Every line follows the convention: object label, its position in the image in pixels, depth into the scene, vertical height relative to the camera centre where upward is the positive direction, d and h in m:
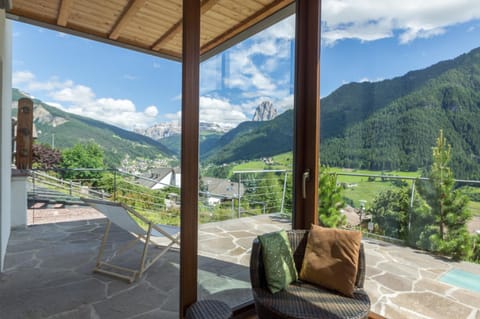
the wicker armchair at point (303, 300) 1.53 -0.83
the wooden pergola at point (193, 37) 1.79 +0.99
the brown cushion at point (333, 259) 1.74 -0.66
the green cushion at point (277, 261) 1.77 -0.68
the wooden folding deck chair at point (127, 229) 2.67 -0.77
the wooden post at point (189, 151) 1.76 +0.05
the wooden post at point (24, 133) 4.06 +0.36
